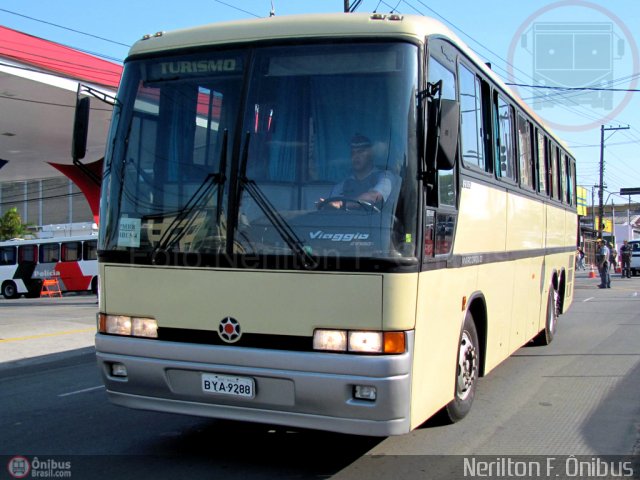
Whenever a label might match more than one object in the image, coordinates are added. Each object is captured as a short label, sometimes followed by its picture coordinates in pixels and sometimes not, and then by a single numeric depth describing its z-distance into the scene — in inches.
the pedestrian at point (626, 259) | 1331.4
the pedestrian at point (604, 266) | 991.4
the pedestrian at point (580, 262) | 1950.1
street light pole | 1972.9
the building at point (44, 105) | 612.1
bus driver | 167.6
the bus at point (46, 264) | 1353.3
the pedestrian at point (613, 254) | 1418.6
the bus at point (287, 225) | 164.1
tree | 2206.0
